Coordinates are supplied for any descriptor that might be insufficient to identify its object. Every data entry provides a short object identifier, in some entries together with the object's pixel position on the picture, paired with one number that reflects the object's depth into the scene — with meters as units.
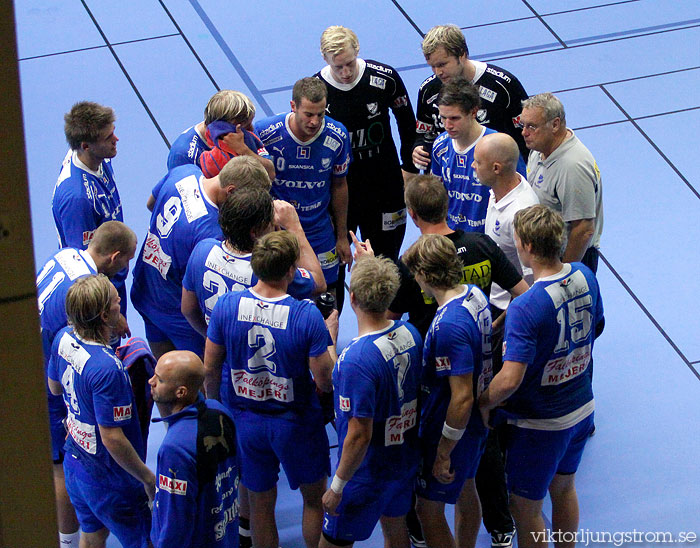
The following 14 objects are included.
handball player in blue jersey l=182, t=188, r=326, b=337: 7.59
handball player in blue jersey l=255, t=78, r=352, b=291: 9.75
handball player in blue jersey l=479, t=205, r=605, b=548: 7.12
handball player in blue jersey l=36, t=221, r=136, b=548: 7.66
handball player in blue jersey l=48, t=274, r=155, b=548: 6.80
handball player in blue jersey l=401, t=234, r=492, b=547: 7.09
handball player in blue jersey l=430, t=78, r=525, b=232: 9.55
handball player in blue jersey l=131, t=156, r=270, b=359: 8.34
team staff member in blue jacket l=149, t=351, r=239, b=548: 6.19
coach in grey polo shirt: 9.28
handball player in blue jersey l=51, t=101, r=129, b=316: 9.11
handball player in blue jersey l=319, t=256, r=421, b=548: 6.71
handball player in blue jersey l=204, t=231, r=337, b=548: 7.16
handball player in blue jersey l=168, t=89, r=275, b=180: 9.05
